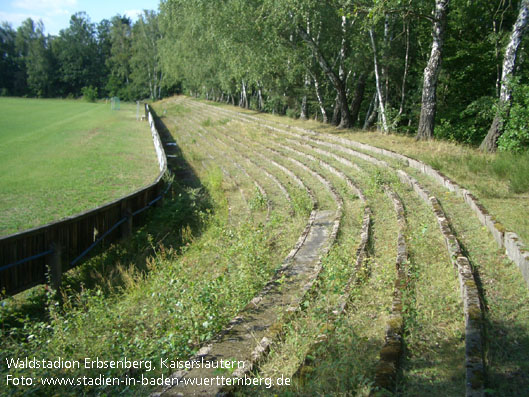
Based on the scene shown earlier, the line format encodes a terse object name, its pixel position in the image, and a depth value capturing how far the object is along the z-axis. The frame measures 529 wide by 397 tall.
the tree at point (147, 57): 71.81
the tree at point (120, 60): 87.81
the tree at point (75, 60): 94.88
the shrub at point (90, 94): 83.06
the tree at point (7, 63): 93.06
